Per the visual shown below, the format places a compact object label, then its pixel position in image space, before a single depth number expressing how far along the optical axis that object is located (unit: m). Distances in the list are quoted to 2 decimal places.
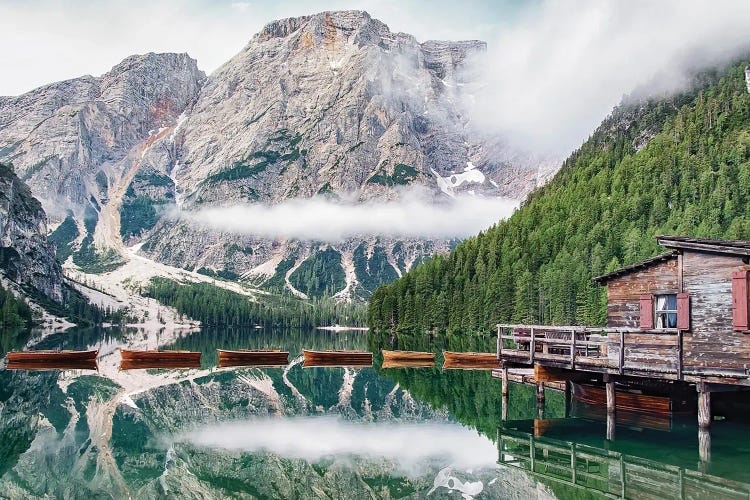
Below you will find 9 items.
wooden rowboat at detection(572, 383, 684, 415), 37.75
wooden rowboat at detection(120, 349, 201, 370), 76.50
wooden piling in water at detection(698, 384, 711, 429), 29.59
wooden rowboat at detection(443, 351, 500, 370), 73.81
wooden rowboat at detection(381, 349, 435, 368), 78.94
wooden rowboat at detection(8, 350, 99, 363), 70.44
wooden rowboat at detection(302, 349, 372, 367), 80.94
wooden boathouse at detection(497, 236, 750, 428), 29.34
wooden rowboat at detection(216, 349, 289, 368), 79.50
